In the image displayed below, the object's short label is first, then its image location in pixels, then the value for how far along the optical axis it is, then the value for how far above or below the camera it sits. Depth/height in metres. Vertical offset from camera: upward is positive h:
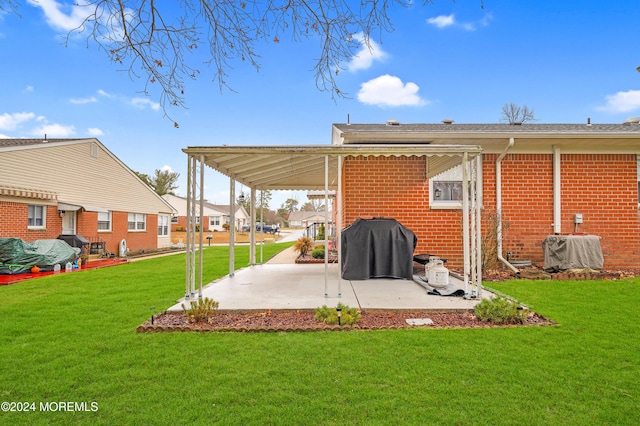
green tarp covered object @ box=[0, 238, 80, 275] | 11.14 -1.24
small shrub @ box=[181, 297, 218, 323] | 4.58 -1.25
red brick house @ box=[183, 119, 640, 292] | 8.46 +0.63
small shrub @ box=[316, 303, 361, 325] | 4.44 -1.26
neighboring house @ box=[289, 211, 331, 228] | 75.36 +0.29
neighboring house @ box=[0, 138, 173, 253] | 13.63 +1.13
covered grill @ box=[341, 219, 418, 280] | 7.26 -0.63
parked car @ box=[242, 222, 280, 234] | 45.24 -1.38
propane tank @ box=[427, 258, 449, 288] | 6.12 -1.02
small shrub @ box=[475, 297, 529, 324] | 4.56 -1.25
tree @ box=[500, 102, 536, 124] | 24.98 +7.97
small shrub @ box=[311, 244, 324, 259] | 12.09 -1.22
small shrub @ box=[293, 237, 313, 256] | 13.40 -1.04
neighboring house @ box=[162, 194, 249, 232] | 40.28 +0.51
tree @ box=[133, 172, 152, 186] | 47.52 +5.99
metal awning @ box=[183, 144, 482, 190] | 5.44 +1.11
